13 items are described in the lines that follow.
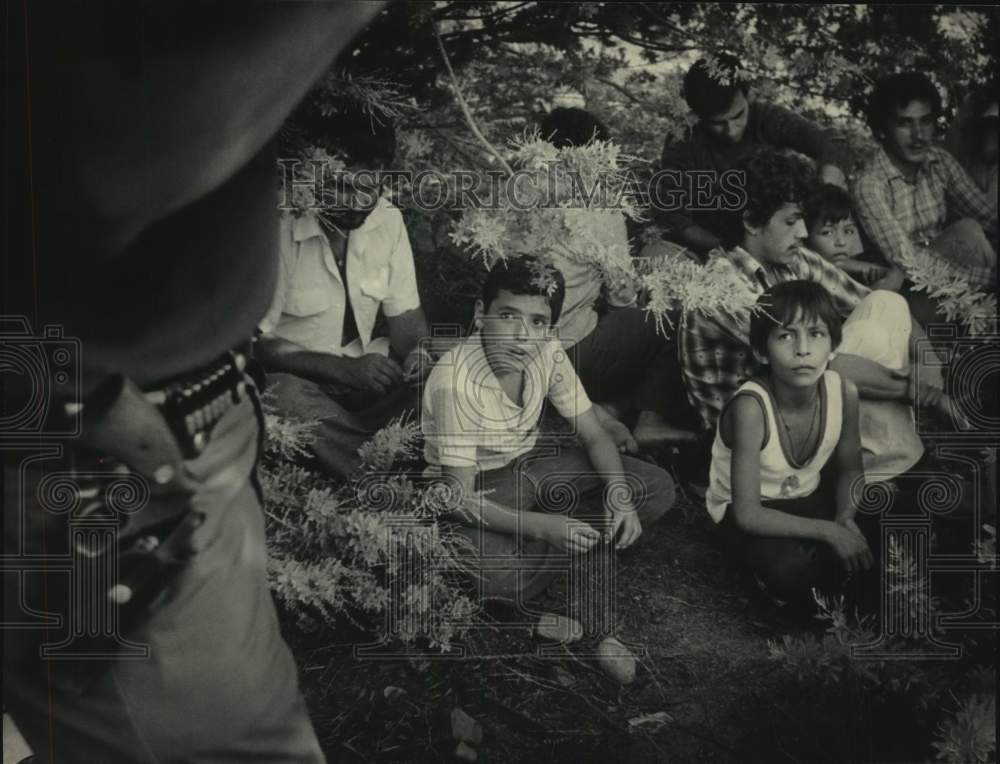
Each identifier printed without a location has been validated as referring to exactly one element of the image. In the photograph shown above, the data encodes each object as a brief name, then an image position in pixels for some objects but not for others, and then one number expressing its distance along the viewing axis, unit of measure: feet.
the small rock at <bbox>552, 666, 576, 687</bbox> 8.04
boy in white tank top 8.30
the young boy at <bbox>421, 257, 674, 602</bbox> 8.06
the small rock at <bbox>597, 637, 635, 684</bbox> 8.09
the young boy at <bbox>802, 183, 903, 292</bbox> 8.40
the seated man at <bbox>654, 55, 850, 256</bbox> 8.29
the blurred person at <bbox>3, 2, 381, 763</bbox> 5.53
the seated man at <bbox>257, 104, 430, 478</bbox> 7.95
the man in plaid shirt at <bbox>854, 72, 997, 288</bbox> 8.55
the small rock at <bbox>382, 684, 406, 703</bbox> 8.00
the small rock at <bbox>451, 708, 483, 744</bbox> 7.97
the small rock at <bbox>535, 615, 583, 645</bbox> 8.08
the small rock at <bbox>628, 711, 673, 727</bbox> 8.07
